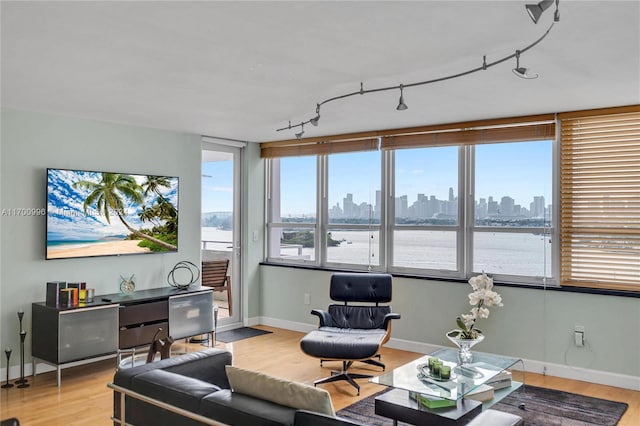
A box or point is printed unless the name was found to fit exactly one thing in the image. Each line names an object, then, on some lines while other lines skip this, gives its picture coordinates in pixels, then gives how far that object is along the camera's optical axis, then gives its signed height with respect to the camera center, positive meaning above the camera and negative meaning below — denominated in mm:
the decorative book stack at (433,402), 3218 -1138
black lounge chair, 4461 -1059
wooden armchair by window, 6367 -682
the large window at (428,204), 5148 +155
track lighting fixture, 2092 +937
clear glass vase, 3861 -971
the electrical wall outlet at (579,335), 4703 -1055
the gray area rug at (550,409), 3775 -1459
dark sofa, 2051 -801
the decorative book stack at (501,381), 3650 -1143
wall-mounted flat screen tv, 4887 +48
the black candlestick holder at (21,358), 4529 -1223
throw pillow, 2084 -721
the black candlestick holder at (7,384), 4448 -1419
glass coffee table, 3166 -1104
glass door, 6590 -22
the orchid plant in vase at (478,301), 3905 -683
